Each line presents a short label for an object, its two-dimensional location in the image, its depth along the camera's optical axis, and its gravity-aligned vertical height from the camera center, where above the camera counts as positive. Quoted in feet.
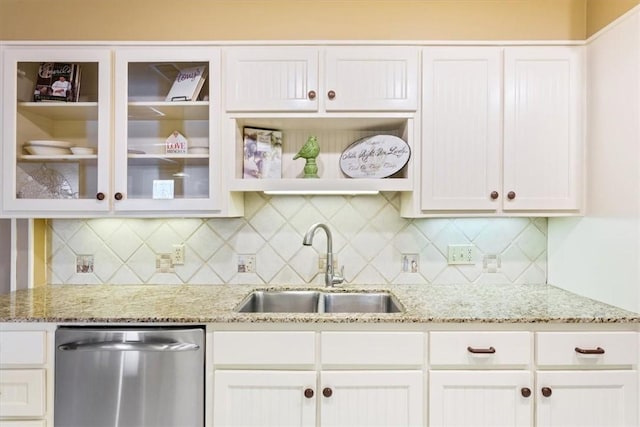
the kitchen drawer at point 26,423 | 4.84 -2.74
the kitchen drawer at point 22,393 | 4.83 -2.34
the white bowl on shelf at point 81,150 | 5.90 +0.97
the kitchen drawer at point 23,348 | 4.84 -1.77
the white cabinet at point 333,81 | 5.80 +2.05
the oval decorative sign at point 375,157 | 5.93 +0.93
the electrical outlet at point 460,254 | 6.81 -0.73
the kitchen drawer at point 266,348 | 4.81 -1.74
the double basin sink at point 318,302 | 6.43 -1.52
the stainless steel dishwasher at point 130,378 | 4.74 -2.12
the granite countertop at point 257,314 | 4.81 -1.33
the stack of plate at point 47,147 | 5.95 +1.03
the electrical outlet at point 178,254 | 6.84 -0.76
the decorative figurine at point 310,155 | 6.17 +0.96
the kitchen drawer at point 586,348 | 4.82 -1.71
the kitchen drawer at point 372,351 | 4.81 -1.77
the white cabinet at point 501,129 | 5.79 +1.32
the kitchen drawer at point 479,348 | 4.80 -1.71
